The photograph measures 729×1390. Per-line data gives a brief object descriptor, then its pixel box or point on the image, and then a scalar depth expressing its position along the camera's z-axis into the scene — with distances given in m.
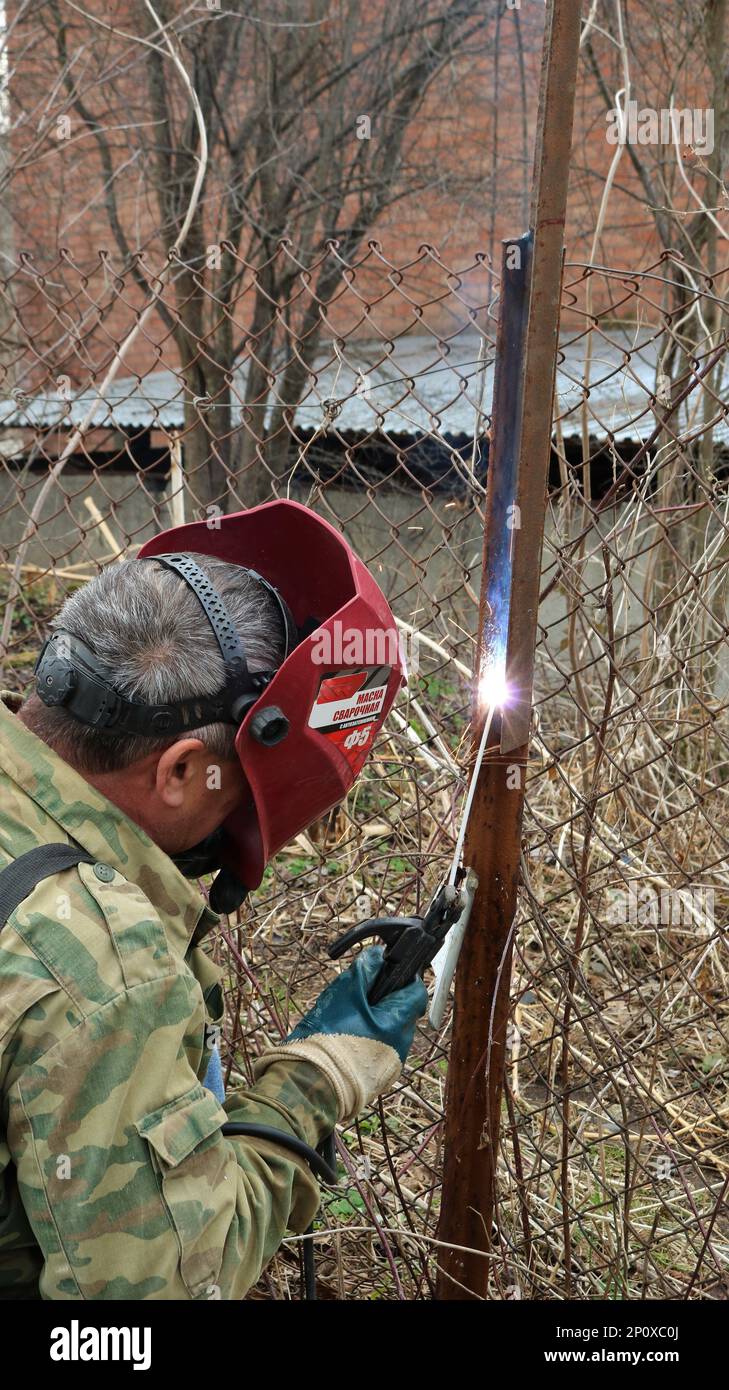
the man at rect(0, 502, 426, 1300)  1.27
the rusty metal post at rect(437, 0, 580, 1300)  1.63
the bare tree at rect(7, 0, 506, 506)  7.97
